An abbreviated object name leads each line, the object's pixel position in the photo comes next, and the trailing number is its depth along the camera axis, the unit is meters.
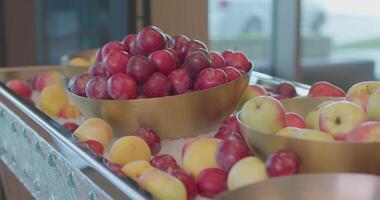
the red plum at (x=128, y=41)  1.42
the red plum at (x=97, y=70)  1.38
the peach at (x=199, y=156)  1.03
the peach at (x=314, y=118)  1.06
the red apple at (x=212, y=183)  0.95
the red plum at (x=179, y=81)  1.28
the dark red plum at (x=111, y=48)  1.39
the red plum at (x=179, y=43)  1.40
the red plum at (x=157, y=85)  1.26
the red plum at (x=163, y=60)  1.29
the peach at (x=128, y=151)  1.10
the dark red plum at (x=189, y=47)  1.38
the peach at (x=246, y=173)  0.88
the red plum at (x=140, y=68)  1.27
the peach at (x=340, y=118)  0.96
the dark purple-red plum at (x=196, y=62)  1.31
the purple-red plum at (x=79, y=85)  1.40
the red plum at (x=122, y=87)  1.26
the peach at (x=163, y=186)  0.90
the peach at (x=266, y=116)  1.00
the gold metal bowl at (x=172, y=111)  1.26
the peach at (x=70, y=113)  1.53
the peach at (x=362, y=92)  1.09
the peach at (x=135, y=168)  1.00
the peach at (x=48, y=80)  1.83
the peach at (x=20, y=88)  1.74
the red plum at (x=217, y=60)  1.39
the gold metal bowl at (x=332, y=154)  0.88
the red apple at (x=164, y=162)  1.01
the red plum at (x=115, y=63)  1.31
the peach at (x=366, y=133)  0.90
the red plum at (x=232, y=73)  1.34
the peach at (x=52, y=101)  1.58
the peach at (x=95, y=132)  1.22
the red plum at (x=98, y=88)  1.32
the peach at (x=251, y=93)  1.44
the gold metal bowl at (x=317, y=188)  0.80
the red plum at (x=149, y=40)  1.33
